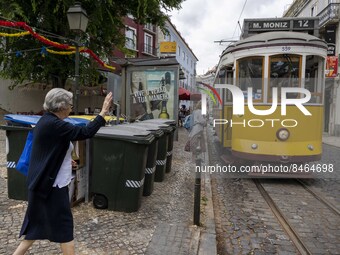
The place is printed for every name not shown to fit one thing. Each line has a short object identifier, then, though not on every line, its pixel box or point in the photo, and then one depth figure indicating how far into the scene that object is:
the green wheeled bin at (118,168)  4.64
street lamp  7.10
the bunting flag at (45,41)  7.35
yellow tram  6.86
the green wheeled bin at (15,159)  4.94
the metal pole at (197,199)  4.38
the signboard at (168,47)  20.61
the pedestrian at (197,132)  6.06
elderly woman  2.62
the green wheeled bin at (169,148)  7.79
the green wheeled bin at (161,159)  6.77
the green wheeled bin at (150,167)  5.58
